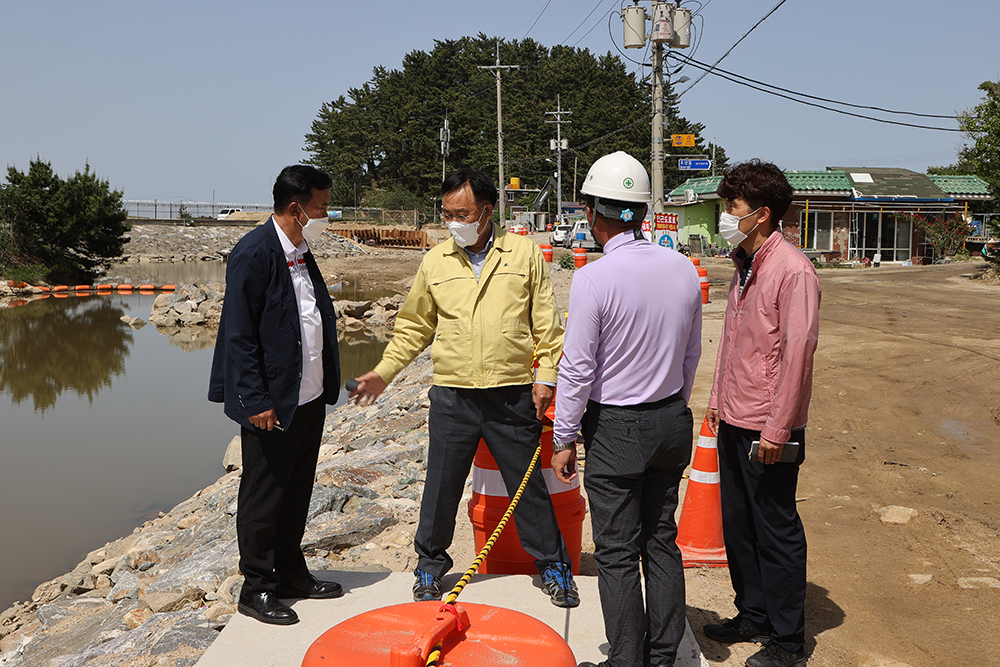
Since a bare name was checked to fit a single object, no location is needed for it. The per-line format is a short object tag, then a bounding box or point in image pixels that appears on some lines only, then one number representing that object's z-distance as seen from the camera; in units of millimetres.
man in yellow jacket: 3748
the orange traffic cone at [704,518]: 4680
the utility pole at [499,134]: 43484
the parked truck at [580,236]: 36556
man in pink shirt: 3336
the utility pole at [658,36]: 19578
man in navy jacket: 3543
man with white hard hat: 2992
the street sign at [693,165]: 21441
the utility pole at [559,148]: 57675
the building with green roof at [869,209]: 32250
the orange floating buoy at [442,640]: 2424
